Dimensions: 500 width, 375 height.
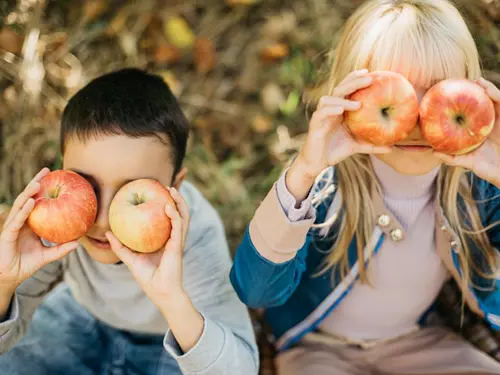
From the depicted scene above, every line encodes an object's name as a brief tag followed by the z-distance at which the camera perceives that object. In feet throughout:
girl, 3.73
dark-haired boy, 3.73
